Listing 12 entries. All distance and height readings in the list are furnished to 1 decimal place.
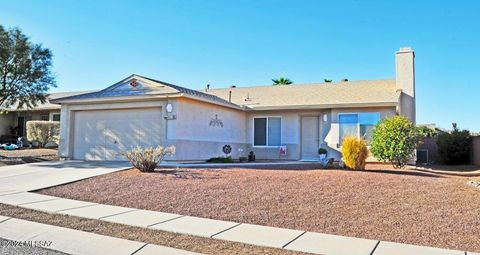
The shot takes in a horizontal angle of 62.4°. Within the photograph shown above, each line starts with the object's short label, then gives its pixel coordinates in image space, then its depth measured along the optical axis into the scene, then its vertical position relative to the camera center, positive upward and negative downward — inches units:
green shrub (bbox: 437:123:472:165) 751.1 -7.2
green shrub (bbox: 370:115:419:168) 522.1 +3.2
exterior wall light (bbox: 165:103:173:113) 598.5 +49.7
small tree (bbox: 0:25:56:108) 691.4 +125.1
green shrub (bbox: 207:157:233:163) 650.8 -30.7
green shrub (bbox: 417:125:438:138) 997.5 +30.1
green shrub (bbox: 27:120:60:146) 977.5 +20.6
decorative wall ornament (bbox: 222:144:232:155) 722.2 -13.7
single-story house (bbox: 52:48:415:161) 623.5 +43.2
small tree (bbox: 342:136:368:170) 489.7 -12.5
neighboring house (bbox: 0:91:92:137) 1084.5 +64.4
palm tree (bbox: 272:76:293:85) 1515.7 +238.1
